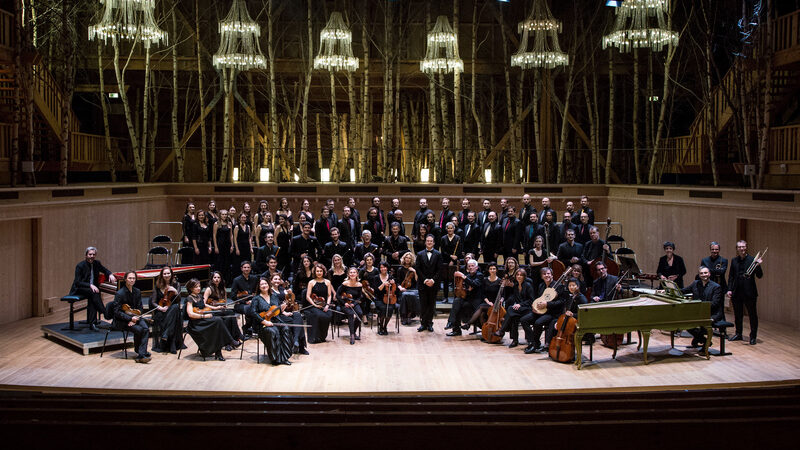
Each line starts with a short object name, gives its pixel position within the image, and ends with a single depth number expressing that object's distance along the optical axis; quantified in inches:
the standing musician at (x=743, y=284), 403.5
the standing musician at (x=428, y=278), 441.7
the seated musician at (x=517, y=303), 402.6
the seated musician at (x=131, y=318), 375.2
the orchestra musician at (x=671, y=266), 442.3
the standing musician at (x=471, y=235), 508.7
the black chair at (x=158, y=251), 534.9
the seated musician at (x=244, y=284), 423.8
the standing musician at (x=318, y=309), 412.8
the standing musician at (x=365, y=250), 467.2
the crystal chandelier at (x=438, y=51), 577.3
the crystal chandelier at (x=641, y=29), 516.7
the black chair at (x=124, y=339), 384.2
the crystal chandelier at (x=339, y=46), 581.0
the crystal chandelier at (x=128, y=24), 504.7
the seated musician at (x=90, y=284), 416.8
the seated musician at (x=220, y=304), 393.1
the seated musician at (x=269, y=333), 370.3
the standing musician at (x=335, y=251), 483.2
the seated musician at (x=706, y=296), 394.3
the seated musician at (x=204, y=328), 378.0
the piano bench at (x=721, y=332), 384.7
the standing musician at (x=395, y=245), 484.1
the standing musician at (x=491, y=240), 503.2
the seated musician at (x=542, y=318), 386.9
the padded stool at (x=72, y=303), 405.7
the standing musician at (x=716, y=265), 419.2
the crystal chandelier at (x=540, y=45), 560.1
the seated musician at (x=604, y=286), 414.0
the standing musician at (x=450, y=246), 483.8
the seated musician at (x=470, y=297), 424.5
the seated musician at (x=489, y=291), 422.0
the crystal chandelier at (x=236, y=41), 545.6
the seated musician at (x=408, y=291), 443.5
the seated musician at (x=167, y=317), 390.9
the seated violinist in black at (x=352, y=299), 416.8
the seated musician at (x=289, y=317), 384.5
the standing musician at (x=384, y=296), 431.8
